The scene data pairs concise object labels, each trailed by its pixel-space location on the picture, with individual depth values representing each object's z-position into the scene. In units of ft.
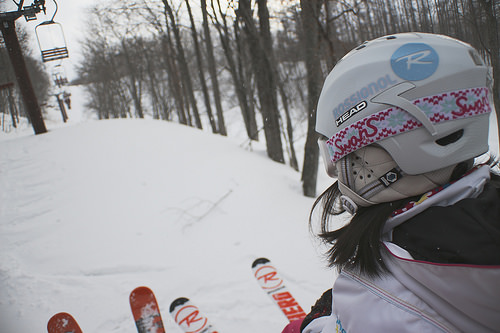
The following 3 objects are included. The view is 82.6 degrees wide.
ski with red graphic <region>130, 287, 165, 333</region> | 7.36
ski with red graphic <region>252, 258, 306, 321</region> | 7.96
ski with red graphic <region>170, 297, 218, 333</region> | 7.77
